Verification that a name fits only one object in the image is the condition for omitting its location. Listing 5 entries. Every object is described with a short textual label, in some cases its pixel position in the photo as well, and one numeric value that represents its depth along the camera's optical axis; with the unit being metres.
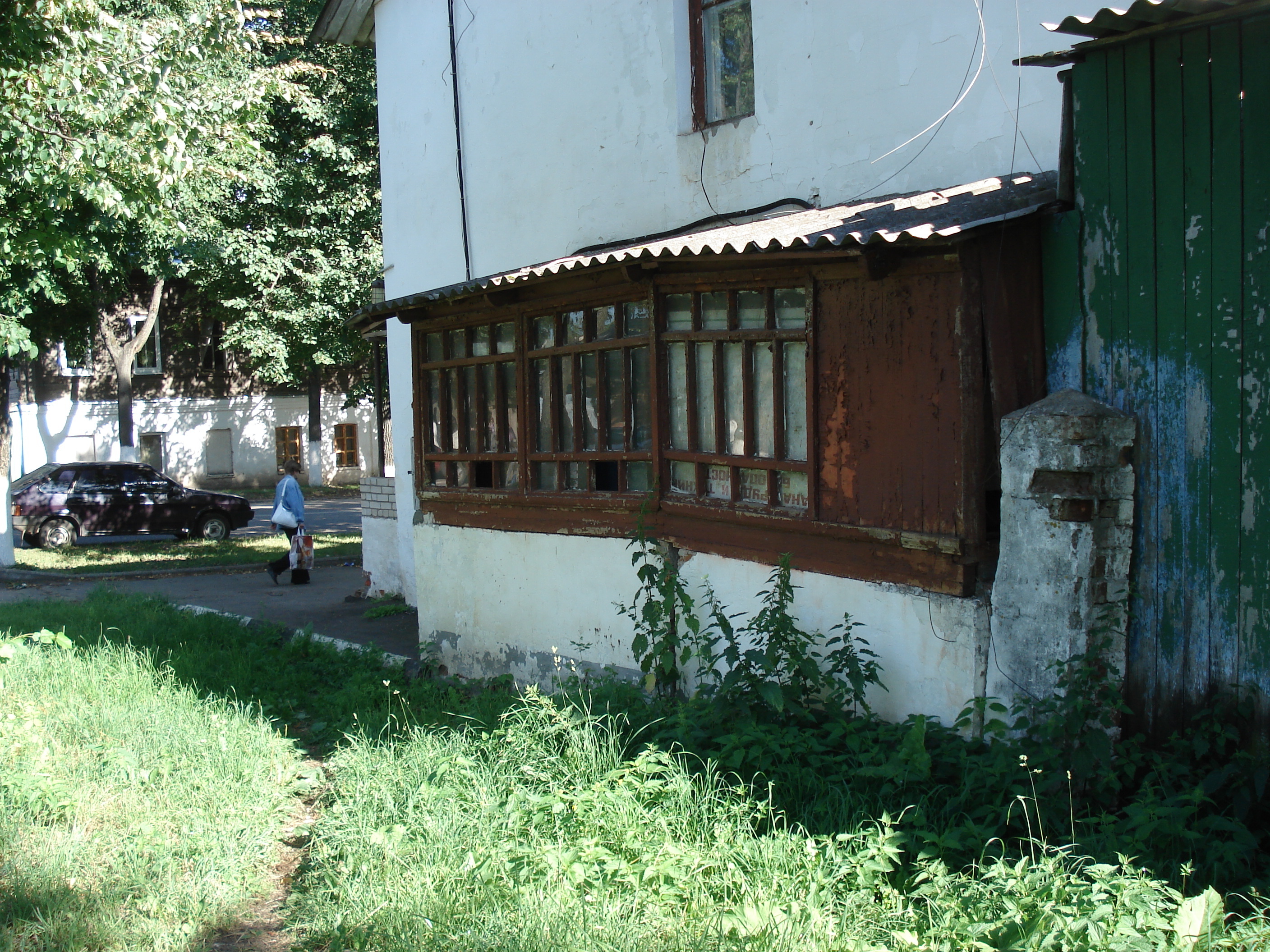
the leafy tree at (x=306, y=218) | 19.94
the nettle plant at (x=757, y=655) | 4.85
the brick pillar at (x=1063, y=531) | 4.12
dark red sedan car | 16.95
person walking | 13.05
